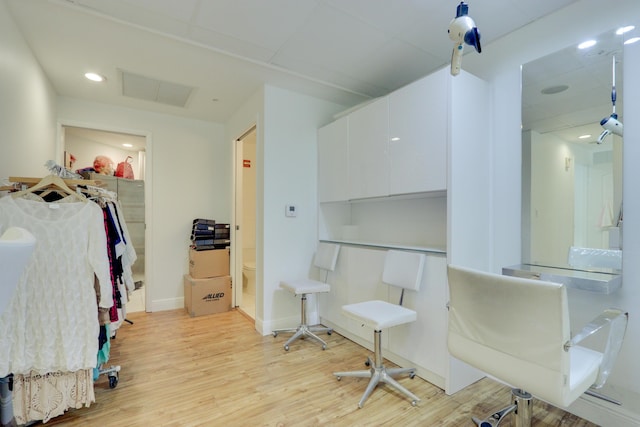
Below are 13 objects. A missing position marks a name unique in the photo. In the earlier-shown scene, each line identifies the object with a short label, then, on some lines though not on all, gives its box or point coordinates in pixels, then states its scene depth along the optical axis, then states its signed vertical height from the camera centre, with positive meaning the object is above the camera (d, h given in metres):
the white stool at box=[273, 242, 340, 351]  2.74 -0.67
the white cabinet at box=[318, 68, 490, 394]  2.05 +0.20
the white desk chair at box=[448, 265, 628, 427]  1.19 -0.54
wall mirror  1.74 +0.38
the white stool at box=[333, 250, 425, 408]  1.94 -0.67
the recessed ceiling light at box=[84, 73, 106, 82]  2.78 +1.32
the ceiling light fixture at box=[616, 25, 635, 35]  1.66 +1.06
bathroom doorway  3.90 -0.11
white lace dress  1.55 -0.42
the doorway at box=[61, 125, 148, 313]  4.74 +0.91
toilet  4.66 -0.99
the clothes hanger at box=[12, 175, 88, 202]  1.74 +0.17
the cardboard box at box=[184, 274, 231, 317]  3.59 -0.99
